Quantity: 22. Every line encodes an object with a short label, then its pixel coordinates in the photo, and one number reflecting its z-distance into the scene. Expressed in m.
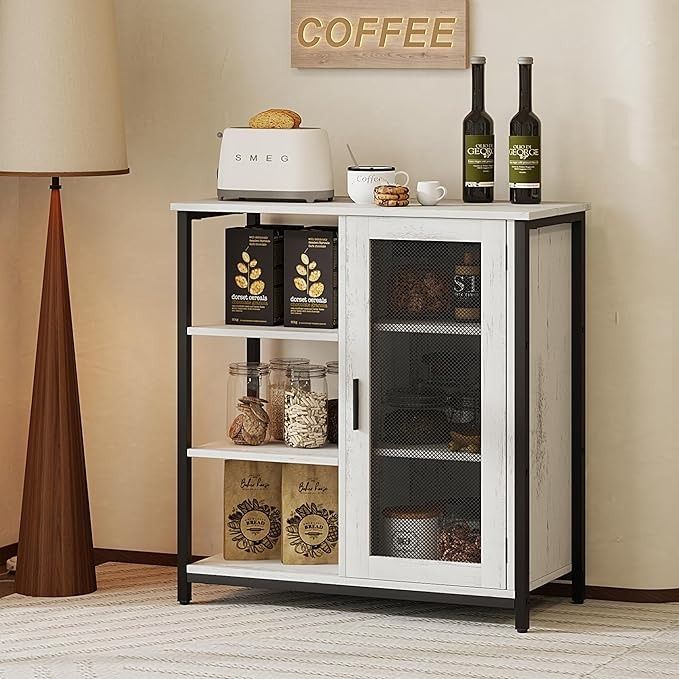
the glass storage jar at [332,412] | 5.71
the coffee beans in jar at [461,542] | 5.41
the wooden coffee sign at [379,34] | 5.92
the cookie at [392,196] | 5.44
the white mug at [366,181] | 5.56
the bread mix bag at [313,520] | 5.72
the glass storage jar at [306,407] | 5.66
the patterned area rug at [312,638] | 4.98
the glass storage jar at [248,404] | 5.77
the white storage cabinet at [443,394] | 5.30
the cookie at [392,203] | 5.44
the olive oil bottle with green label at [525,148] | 5.51
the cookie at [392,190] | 5.45
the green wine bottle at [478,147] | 5.59
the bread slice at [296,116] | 5.75
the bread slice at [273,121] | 5.70
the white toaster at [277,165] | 5.64
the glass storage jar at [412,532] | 5.47
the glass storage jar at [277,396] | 5.78
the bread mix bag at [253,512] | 5.86
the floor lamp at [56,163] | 5.73
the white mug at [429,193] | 5.53
